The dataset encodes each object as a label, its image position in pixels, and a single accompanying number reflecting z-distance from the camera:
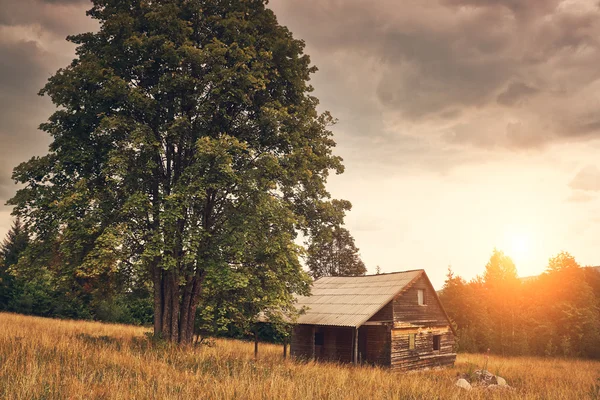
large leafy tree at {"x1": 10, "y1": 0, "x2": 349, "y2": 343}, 14.62
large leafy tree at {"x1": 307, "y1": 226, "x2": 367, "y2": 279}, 54.62
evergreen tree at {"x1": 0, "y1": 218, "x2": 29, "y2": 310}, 39.31
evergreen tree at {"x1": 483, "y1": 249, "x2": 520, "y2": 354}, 41.40
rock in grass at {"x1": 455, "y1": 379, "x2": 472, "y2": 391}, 17.23
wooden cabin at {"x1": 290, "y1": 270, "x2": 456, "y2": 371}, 23.45
